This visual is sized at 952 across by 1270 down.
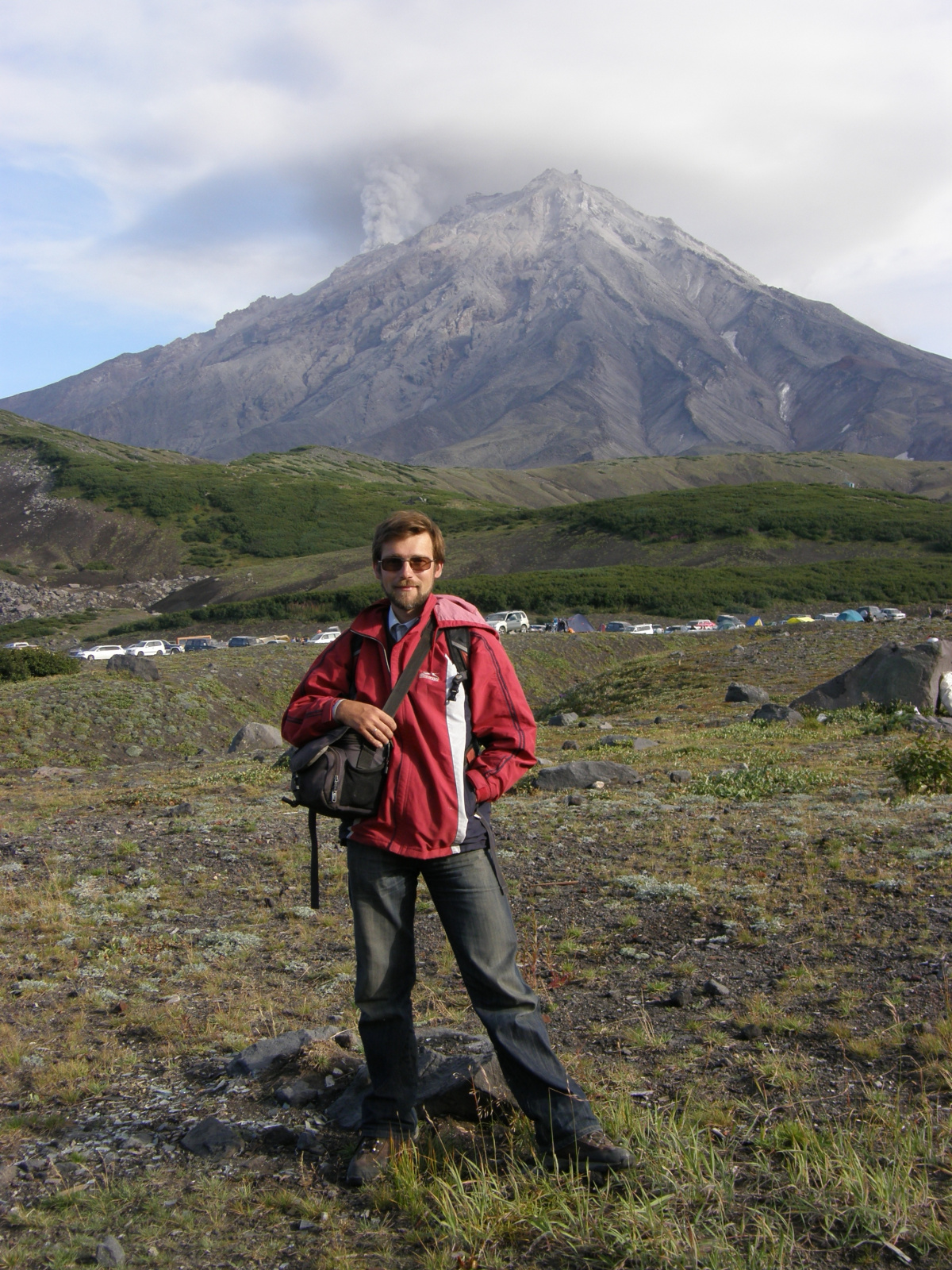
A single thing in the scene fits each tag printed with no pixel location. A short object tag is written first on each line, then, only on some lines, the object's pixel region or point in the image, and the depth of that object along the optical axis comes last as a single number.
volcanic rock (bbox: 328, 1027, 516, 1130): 3.96
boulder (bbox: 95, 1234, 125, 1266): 3.14
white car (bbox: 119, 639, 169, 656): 52.29
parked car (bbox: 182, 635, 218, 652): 53.38
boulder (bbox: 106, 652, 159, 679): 25.48
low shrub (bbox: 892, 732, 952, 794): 10.62
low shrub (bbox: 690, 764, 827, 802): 11.30
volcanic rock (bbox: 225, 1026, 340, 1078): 4.61
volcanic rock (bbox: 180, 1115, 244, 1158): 3.90
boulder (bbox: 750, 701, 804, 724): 18.05
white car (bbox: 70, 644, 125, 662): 48.38
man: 3.61
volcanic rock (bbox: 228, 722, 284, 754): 21.08
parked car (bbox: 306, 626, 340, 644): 47.02
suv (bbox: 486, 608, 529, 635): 51.12
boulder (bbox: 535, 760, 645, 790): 12.97
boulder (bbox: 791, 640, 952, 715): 18.02
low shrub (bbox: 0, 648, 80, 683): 26.41
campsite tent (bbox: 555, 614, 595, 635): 54.20
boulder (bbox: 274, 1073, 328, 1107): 4.25
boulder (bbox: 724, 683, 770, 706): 22.11
